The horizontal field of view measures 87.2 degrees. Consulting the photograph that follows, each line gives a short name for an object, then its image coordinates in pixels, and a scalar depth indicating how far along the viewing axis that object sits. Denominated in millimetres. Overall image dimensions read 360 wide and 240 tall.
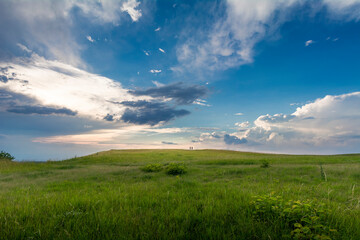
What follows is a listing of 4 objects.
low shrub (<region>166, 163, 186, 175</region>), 13726
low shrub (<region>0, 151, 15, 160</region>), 30597
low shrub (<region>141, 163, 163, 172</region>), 15133
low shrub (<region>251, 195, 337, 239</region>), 3531
